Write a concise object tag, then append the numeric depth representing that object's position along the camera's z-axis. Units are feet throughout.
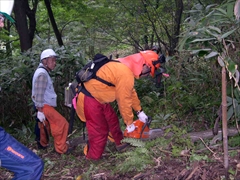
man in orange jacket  11.50
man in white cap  13.78
